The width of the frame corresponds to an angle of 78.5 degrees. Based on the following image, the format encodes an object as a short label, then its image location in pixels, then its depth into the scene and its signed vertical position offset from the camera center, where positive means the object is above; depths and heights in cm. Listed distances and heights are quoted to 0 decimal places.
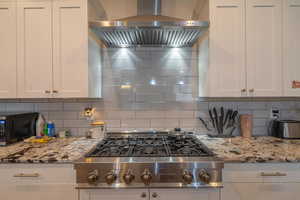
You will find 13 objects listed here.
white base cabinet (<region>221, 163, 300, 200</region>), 130 -59
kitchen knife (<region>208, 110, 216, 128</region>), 200 -21
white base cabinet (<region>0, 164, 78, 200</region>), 131 -58
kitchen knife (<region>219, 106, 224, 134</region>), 196 -24
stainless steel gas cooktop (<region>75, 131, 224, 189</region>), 123 -49
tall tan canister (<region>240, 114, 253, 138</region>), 191 -27
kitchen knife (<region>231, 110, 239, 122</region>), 196 -17
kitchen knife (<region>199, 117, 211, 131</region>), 203 -27
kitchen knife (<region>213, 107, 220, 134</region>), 197 -21
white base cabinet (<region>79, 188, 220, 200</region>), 127 -66
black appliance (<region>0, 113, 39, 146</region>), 159 -26
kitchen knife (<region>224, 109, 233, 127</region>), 197 -16
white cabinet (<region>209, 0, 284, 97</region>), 166 +46
